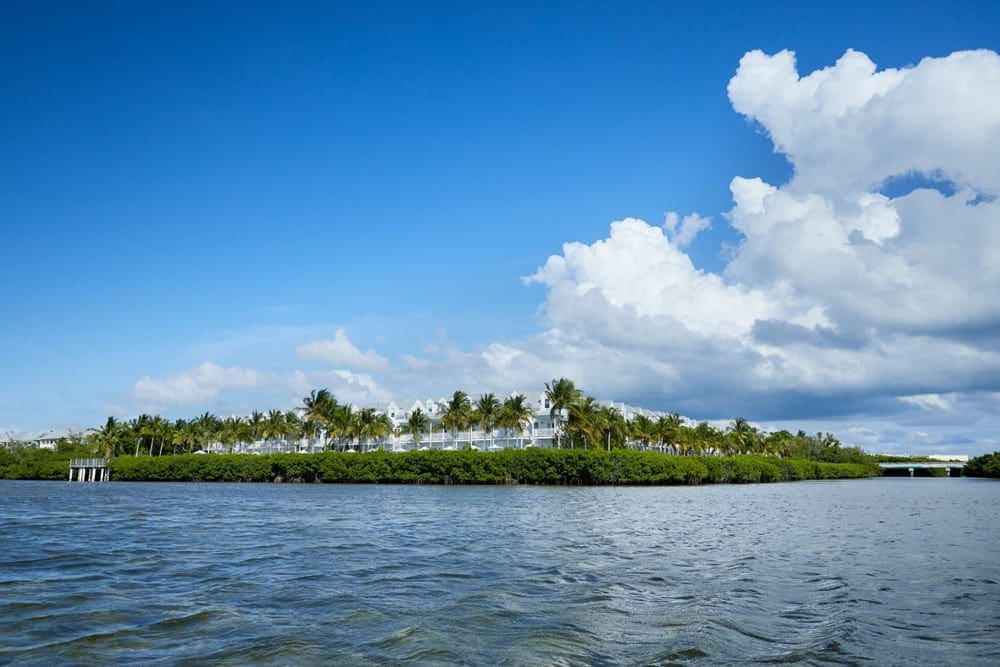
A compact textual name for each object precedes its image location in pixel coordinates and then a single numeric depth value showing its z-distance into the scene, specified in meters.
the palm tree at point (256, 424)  137.25
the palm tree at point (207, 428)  141.88
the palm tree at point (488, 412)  110.25
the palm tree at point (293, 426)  133.25
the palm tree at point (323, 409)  122.25
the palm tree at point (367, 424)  120.44
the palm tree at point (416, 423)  120.78
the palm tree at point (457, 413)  113.31
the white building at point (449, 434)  120.06
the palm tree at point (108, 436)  136.12
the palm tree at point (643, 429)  119.88
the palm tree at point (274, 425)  132.25
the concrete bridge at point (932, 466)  192.25
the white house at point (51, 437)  189.50
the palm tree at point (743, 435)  153.62
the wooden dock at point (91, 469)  118.88
